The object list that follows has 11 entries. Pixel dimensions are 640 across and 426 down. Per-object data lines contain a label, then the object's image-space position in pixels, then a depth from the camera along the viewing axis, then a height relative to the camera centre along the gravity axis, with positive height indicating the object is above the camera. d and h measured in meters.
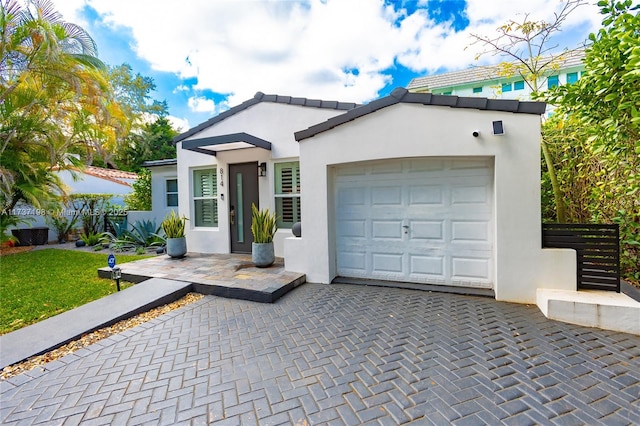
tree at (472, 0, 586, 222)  6.02 +3.55
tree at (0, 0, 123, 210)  7.89 +3.63
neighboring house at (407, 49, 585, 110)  21.24 +9.76
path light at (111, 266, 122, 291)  5.46 -1.10
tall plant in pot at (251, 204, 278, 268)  6.71 -0.63
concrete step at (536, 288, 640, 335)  3.76 -1.38
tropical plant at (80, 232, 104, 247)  11.12 -0.93
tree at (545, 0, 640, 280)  3.60 +1.31
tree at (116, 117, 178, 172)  24.36 +5.63
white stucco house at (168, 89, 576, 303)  4.69 +0.26
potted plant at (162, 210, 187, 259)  7.82 -0.62
